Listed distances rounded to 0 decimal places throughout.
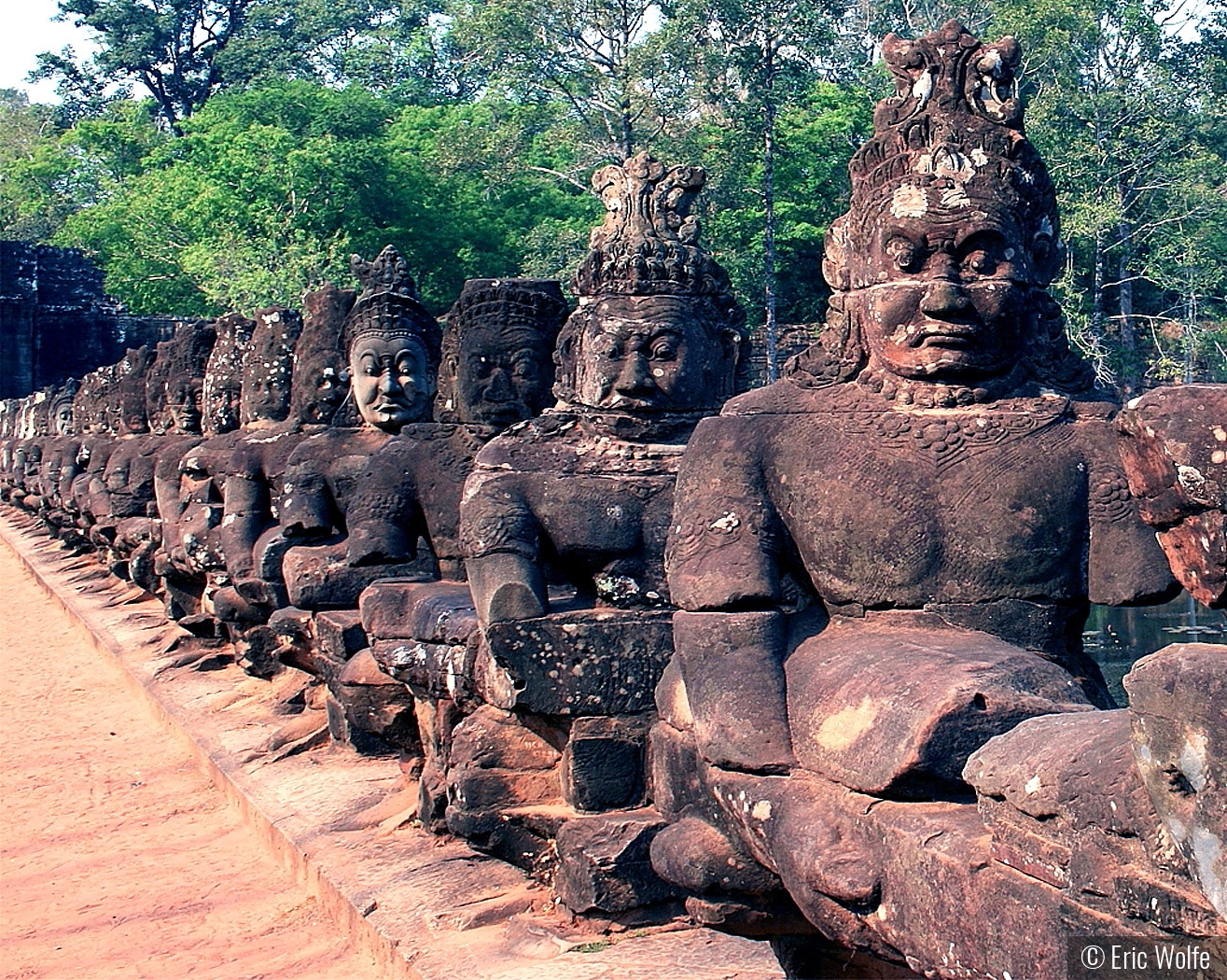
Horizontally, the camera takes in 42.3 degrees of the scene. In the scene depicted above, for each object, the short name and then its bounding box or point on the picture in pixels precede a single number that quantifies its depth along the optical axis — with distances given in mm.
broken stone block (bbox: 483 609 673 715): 4734
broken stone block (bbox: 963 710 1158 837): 2674
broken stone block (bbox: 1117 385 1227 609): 2621
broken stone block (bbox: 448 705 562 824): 5008
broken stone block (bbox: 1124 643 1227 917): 2422
